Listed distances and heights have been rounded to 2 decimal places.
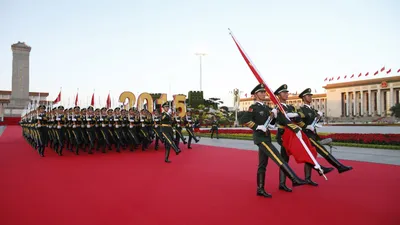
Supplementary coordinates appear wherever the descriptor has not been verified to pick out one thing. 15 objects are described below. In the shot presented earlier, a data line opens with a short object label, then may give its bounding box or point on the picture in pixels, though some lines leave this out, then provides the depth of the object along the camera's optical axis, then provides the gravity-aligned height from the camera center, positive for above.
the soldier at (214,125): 18.85 -0.61
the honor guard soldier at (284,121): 5.04 -0.09
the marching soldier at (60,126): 10.23 -0.42
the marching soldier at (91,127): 10.77 -0.47
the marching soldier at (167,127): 8.21 -0.34
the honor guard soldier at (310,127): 5.36 -0.20
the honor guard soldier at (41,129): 9.70 -0.50
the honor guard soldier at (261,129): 4.73 -0.20
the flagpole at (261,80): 4.60 +0.56
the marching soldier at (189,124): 12.72 -0.39
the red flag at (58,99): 15.58 +0.78
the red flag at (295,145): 4.80 -0.49
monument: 40.95 +5.18
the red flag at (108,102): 17.32 +0.71
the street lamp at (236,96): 41.12 +2.76
